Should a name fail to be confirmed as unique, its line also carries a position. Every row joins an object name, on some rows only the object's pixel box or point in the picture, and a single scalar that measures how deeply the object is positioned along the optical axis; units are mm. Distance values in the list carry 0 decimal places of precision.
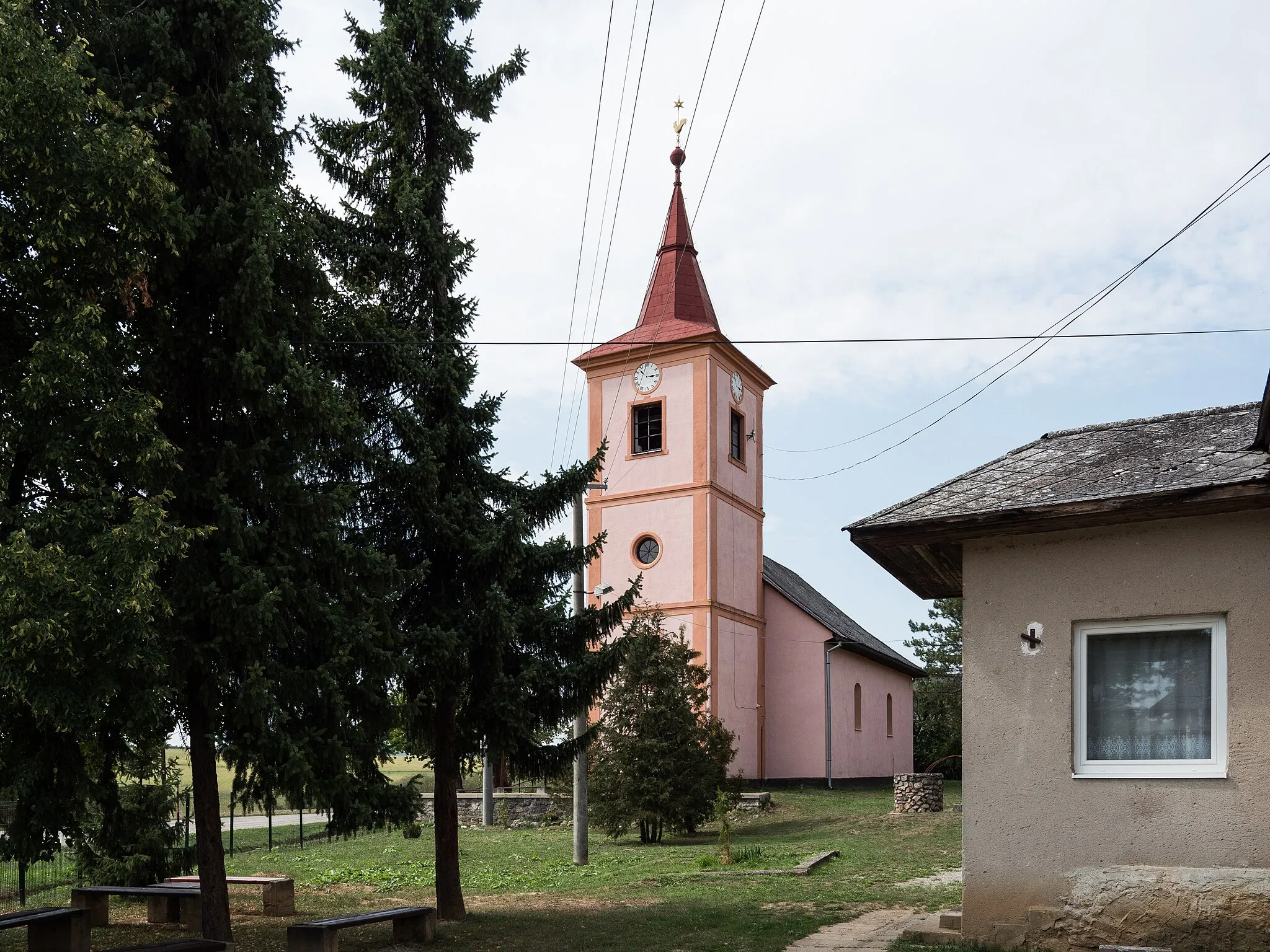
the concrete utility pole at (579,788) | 17438
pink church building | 35062
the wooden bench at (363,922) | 9531
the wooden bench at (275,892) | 13070
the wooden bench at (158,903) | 12141
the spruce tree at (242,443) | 9828
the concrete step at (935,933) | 9172
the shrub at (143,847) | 13594
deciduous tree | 8281
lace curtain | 8352
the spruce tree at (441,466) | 12242
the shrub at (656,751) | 22312
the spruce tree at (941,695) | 50031
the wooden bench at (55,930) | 9672
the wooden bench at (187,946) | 8297
